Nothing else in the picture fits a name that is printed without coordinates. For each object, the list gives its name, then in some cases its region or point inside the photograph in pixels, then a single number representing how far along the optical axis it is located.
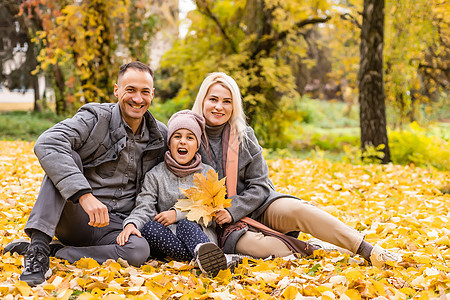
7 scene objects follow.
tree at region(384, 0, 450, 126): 7.57
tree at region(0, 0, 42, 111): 12.84
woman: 2.54
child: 2.50
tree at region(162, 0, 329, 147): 9.23
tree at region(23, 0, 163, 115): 7.20
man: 2.21
